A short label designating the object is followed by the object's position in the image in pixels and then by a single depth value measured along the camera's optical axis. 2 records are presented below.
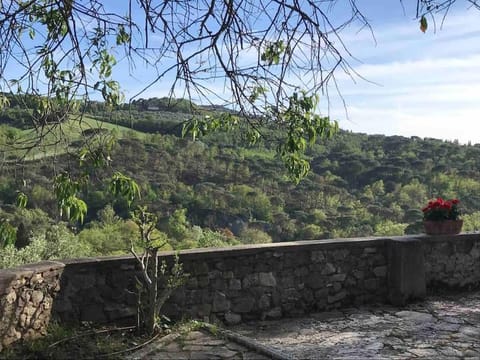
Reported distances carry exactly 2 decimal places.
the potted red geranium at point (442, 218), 6.01
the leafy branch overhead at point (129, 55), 3.19
